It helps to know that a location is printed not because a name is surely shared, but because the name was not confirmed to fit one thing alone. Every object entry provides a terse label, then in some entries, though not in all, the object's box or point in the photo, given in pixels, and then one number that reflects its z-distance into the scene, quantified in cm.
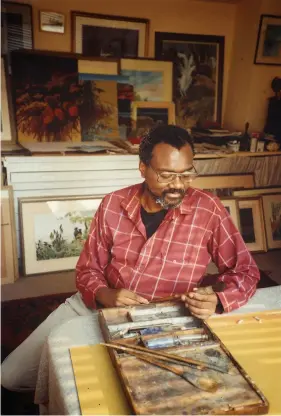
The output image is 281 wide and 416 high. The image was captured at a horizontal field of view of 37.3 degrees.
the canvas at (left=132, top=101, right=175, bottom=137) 350
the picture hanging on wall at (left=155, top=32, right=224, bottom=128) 354
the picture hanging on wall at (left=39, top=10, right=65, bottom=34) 315
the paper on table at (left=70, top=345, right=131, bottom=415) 89
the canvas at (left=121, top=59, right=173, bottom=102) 344
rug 238
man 156
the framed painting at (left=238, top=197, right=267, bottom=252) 360
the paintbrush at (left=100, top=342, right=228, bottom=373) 97
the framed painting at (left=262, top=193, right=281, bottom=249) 366
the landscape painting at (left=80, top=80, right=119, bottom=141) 335
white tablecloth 94
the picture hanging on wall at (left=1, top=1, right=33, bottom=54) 303
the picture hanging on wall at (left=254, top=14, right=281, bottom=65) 345
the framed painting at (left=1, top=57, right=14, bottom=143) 303
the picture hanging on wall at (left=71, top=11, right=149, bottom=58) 326
